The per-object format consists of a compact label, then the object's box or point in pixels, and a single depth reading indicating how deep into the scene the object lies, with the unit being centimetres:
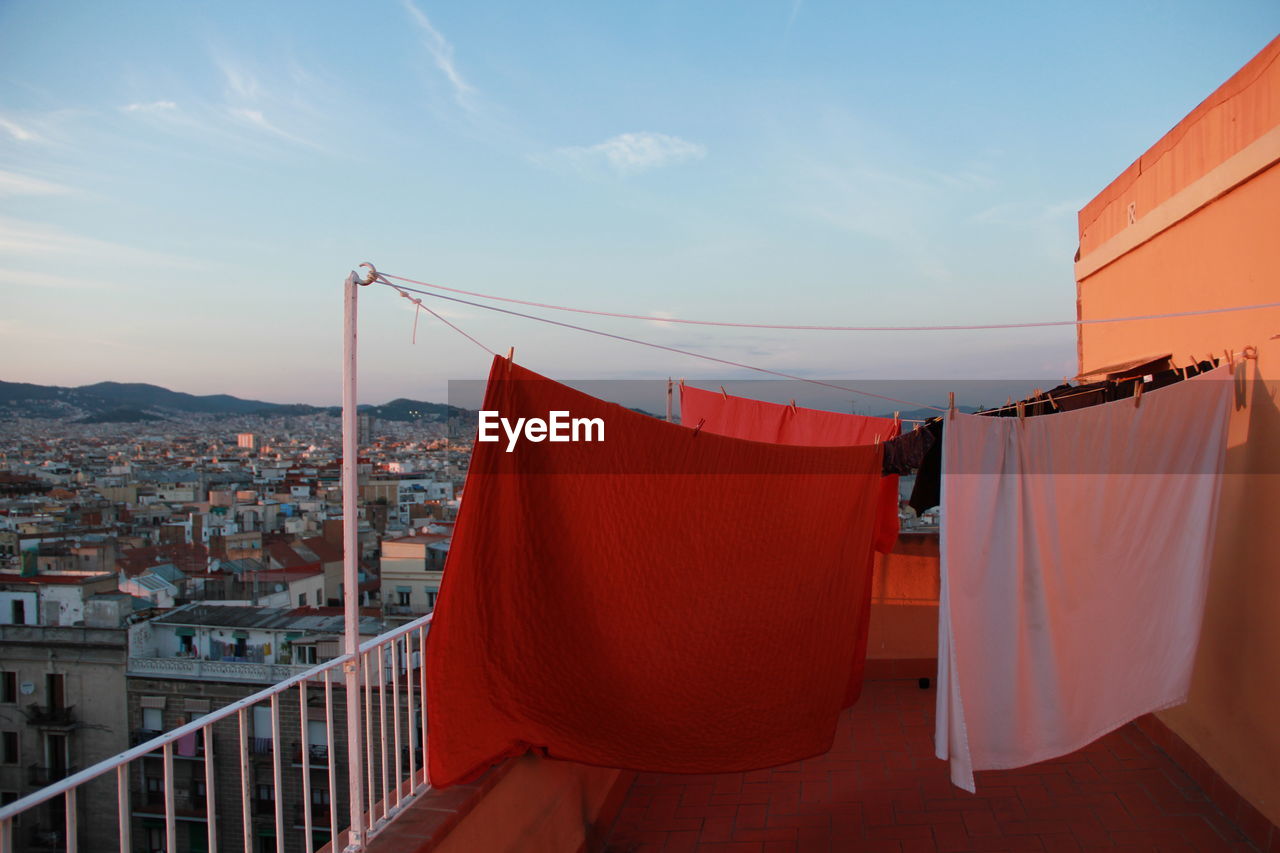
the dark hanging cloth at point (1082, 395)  358
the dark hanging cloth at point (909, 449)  302
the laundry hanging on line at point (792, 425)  455
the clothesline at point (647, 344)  222
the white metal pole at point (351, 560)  202
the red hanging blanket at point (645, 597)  232
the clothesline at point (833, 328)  281
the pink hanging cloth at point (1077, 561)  280
